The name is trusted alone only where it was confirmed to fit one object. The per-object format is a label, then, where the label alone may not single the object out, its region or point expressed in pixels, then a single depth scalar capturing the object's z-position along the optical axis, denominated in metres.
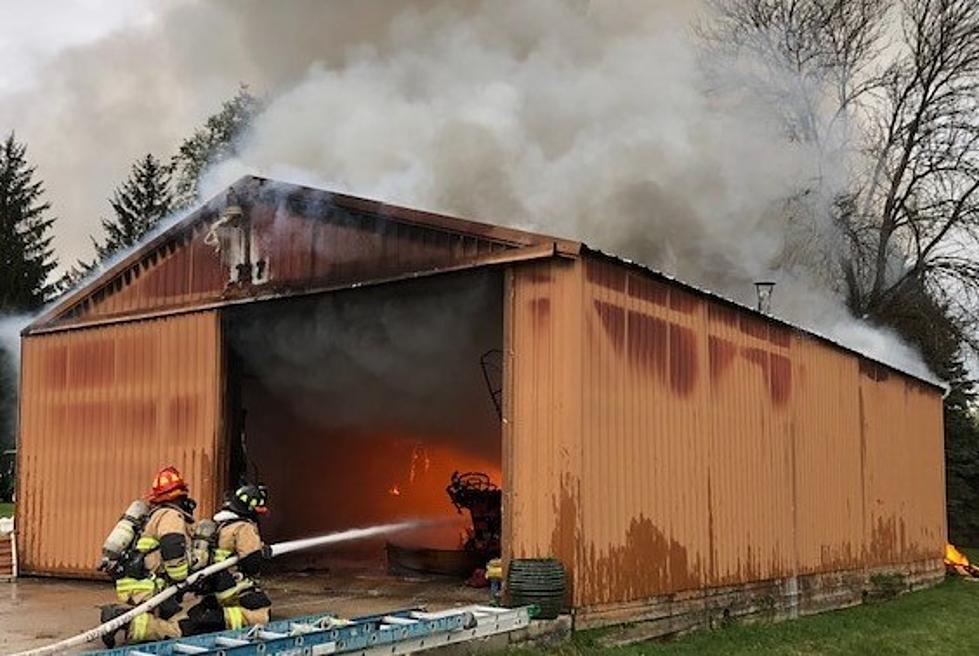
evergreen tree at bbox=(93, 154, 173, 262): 47.34
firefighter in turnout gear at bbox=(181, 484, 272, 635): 8.44
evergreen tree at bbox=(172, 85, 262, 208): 35.31
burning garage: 10.35
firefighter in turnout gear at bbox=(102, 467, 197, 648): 8.25
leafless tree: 25.70
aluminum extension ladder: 7.38
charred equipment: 13.96
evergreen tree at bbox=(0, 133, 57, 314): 41.94
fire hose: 7.56
